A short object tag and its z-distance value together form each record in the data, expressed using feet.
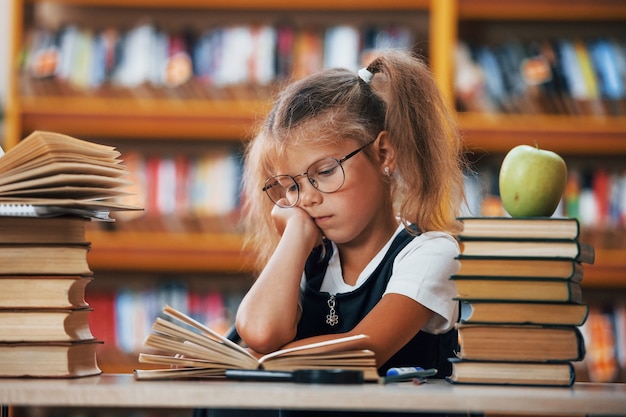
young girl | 7.52
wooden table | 6.11
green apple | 6.95
